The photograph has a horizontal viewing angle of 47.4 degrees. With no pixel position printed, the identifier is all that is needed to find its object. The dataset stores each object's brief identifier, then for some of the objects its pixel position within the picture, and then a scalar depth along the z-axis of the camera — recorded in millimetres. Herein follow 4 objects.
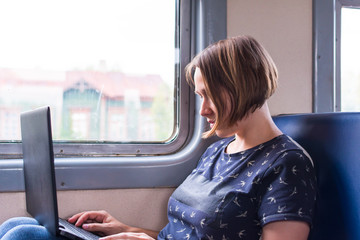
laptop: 1167
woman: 1114
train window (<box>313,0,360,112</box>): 1947
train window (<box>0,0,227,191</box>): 1737
